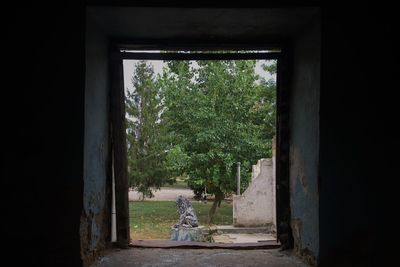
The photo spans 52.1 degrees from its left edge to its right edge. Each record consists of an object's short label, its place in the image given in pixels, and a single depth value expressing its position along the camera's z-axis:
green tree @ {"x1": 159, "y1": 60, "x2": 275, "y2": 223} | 10.68
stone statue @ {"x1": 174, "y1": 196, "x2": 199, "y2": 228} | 8.85
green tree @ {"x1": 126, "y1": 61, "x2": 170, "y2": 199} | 16.48
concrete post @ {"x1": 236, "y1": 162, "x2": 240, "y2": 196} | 11.58
